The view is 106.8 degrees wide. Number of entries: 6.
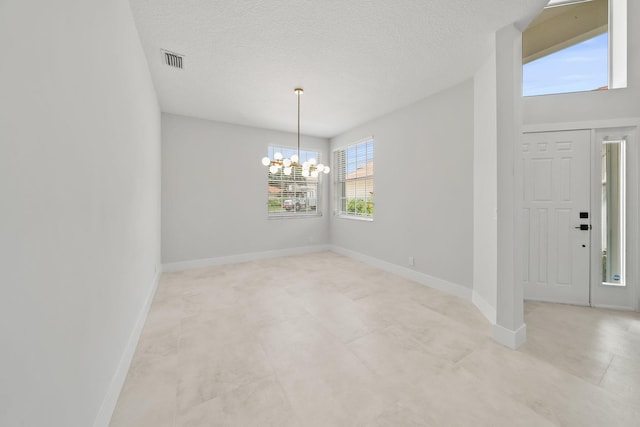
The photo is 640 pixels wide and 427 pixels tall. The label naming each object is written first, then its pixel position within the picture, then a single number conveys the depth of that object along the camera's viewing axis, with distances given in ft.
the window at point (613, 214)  9.10
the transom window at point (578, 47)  9.12
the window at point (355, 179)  16.05
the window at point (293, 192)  17.52
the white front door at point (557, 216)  9.26
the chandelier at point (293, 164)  10.94
